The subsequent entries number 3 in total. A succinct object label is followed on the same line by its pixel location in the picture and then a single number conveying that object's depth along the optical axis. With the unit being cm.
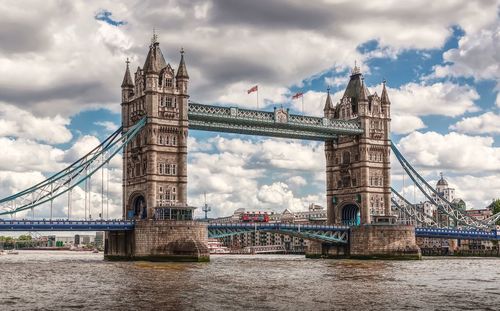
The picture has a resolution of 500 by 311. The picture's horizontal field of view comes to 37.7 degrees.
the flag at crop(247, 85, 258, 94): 11045
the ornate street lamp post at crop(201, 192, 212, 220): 11358
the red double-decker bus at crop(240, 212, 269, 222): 13577
